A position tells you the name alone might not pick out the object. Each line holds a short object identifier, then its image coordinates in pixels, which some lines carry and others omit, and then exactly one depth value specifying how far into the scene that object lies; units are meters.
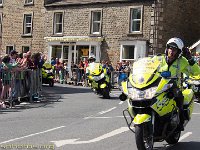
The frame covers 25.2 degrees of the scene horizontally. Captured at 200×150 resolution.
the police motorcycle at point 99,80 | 19.55
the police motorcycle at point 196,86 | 9.37
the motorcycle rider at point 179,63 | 8.32
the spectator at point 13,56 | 16.78
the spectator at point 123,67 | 29.61
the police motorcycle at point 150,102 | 7.40
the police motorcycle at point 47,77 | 27.29
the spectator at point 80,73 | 31.17
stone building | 35.53
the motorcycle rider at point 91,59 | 20.58
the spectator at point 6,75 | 15.41
